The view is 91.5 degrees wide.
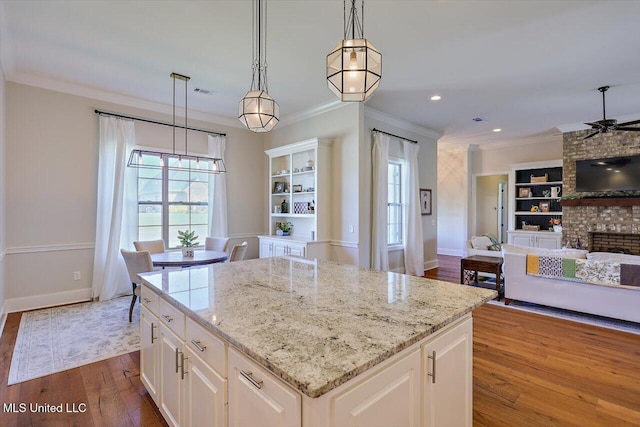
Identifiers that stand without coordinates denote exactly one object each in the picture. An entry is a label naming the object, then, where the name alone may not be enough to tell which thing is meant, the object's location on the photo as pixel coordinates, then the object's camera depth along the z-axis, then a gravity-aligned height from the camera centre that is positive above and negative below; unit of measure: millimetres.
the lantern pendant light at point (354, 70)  1819 +880
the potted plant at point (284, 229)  5789 -259
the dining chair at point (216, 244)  4949 -472
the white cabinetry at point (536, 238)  7219 -543
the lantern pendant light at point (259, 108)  2645 +925
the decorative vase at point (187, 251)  4064 -484
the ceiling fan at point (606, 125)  4526 +1366
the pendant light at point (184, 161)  4143 +918
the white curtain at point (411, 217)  6031 -40
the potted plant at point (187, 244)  4091 -394
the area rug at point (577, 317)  3553 -1255
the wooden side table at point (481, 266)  4684 -775
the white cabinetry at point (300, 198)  5008 +311
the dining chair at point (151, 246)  4491 -462
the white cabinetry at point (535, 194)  7543 +557
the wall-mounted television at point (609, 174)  5918 +830
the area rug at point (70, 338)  2773 -1310
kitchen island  992 -489
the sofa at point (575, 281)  3510 -807
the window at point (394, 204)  6039 +227
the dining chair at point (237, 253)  4109 -502
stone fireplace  5939 +104
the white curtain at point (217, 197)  5691 +329
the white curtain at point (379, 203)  5215 +209
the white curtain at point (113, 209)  4586 +86
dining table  3742 -551
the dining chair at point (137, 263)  3604 -565
